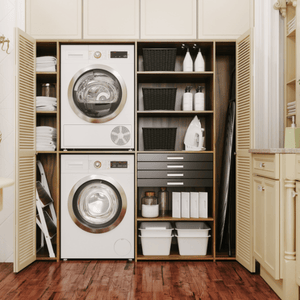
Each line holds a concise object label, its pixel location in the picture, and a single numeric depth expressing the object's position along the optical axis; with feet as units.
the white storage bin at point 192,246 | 8.47
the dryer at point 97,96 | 8.42
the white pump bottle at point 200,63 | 8.57
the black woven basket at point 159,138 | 8.57
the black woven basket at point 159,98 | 8.48
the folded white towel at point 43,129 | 8.51
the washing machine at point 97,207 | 8.37
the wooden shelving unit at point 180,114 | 8.41
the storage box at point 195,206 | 8.53
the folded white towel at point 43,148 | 8.50
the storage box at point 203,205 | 8.53
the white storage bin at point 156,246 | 8.46
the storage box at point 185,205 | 8.51
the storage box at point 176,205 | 8.50
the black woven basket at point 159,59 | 8.45
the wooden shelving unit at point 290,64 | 8.87
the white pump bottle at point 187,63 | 8.54
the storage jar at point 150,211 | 8.53
